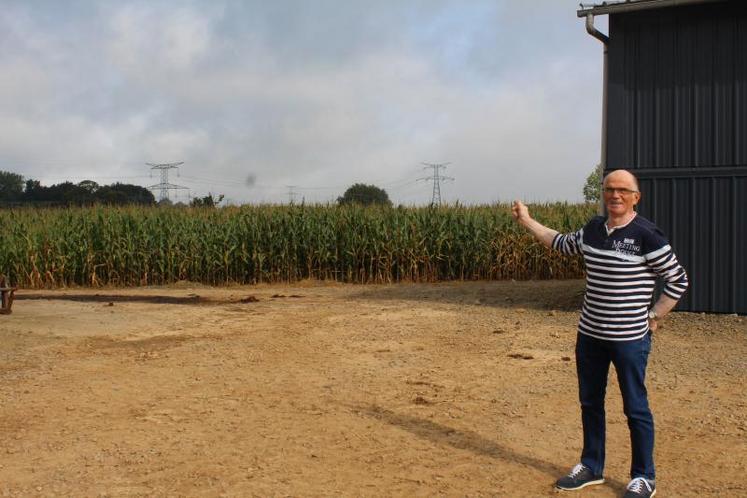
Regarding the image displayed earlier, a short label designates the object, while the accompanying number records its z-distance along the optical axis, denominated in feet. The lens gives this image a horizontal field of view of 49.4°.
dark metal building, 37.83
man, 15.06
